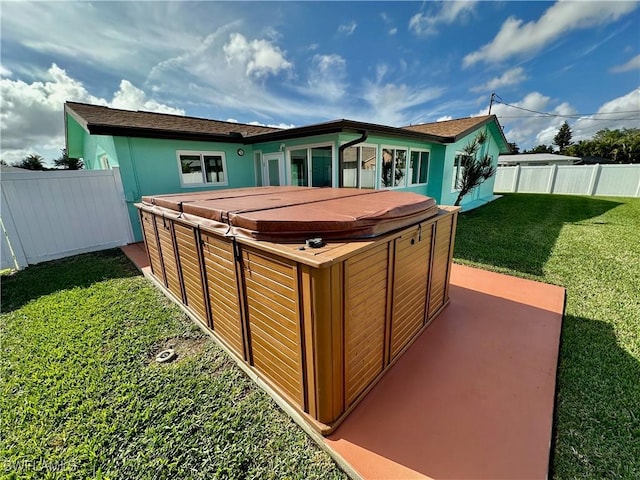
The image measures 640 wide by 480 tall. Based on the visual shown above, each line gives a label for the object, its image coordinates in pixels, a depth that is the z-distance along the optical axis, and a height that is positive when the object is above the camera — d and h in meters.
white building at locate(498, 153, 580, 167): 25.55 +0.60
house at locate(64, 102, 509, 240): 6.53 +0.54
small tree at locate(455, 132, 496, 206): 9.30 -0.18
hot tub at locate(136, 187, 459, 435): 1.66 -0.88
